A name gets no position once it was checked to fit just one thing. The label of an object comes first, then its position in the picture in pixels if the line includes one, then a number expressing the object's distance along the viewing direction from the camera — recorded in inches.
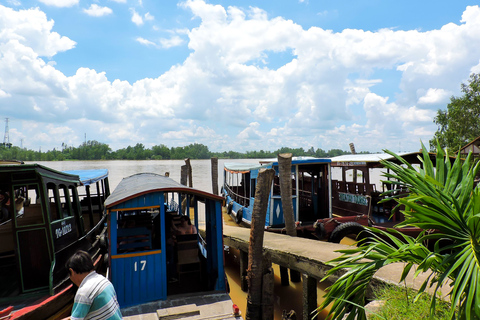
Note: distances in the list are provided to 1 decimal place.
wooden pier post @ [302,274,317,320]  256.8
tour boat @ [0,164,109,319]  209.6
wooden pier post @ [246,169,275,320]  261.4
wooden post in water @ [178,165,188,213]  740.0
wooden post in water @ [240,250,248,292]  353.0
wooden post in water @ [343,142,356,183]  921.8
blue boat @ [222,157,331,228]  434.6
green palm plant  82.9
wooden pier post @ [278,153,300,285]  344.2
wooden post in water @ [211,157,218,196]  728.3
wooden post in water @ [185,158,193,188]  763.4
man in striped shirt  108.1
